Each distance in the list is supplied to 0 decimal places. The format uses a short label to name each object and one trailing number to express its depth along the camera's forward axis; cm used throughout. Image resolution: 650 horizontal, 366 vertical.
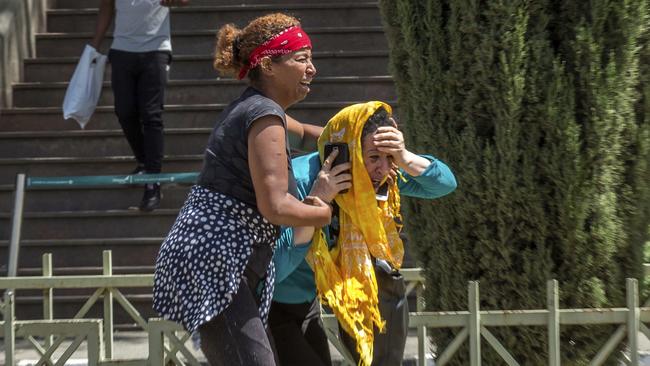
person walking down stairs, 1762
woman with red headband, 732
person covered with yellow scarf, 789
